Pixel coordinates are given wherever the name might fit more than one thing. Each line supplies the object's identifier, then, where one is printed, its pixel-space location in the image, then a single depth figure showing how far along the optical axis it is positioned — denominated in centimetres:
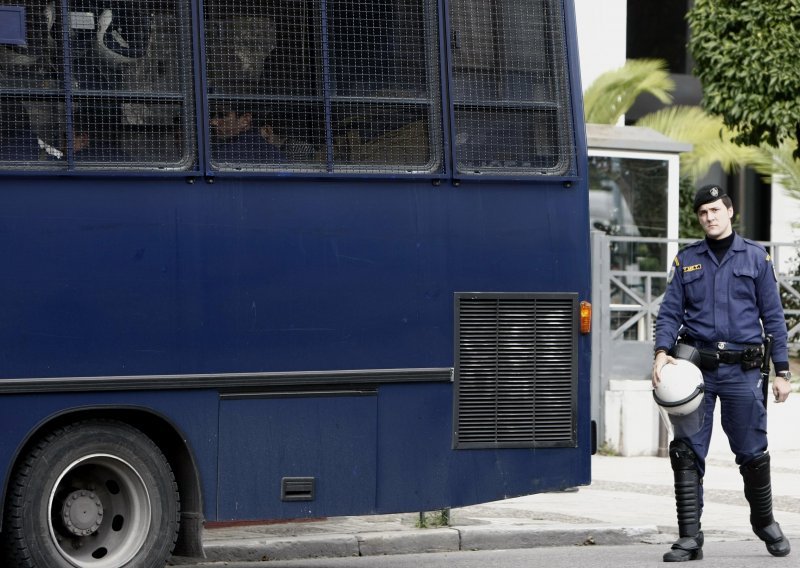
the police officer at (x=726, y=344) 1637
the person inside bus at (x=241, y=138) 1470
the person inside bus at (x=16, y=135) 1399
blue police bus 1406
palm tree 4244
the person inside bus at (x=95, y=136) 1422
